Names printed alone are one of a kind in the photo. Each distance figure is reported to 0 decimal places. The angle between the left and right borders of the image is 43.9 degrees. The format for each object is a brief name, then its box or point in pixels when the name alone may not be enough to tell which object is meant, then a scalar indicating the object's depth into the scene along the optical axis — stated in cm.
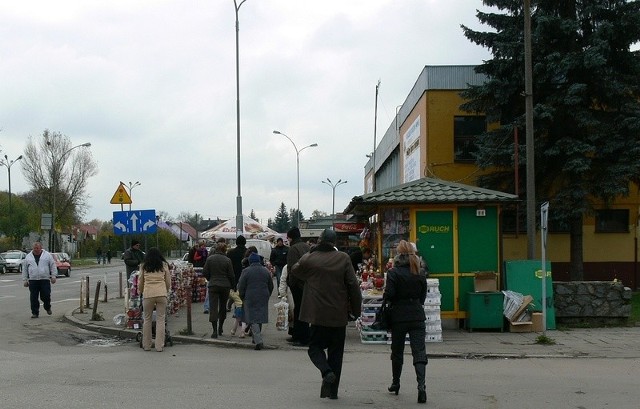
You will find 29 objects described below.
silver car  5381
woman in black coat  884
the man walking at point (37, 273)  1880
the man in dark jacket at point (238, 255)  1808
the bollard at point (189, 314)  1484
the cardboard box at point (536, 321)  1535
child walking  1473
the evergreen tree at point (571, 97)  2277
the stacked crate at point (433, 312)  1405
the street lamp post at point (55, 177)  7000
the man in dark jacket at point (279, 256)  2222
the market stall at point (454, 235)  1536
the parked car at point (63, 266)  4724
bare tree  7088
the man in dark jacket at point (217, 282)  1453
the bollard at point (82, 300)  1939
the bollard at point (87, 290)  1998
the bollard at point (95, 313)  1752
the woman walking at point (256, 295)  1339
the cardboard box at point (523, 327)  1530
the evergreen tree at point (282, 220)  14350
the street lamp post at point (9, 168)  6031
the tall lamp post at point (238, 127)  2741
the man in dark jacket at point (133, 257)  1838
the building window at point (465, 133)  2766
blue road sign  1764
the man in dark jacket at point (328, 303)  849
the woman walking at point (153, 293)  1305
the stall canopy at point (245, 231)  2966
